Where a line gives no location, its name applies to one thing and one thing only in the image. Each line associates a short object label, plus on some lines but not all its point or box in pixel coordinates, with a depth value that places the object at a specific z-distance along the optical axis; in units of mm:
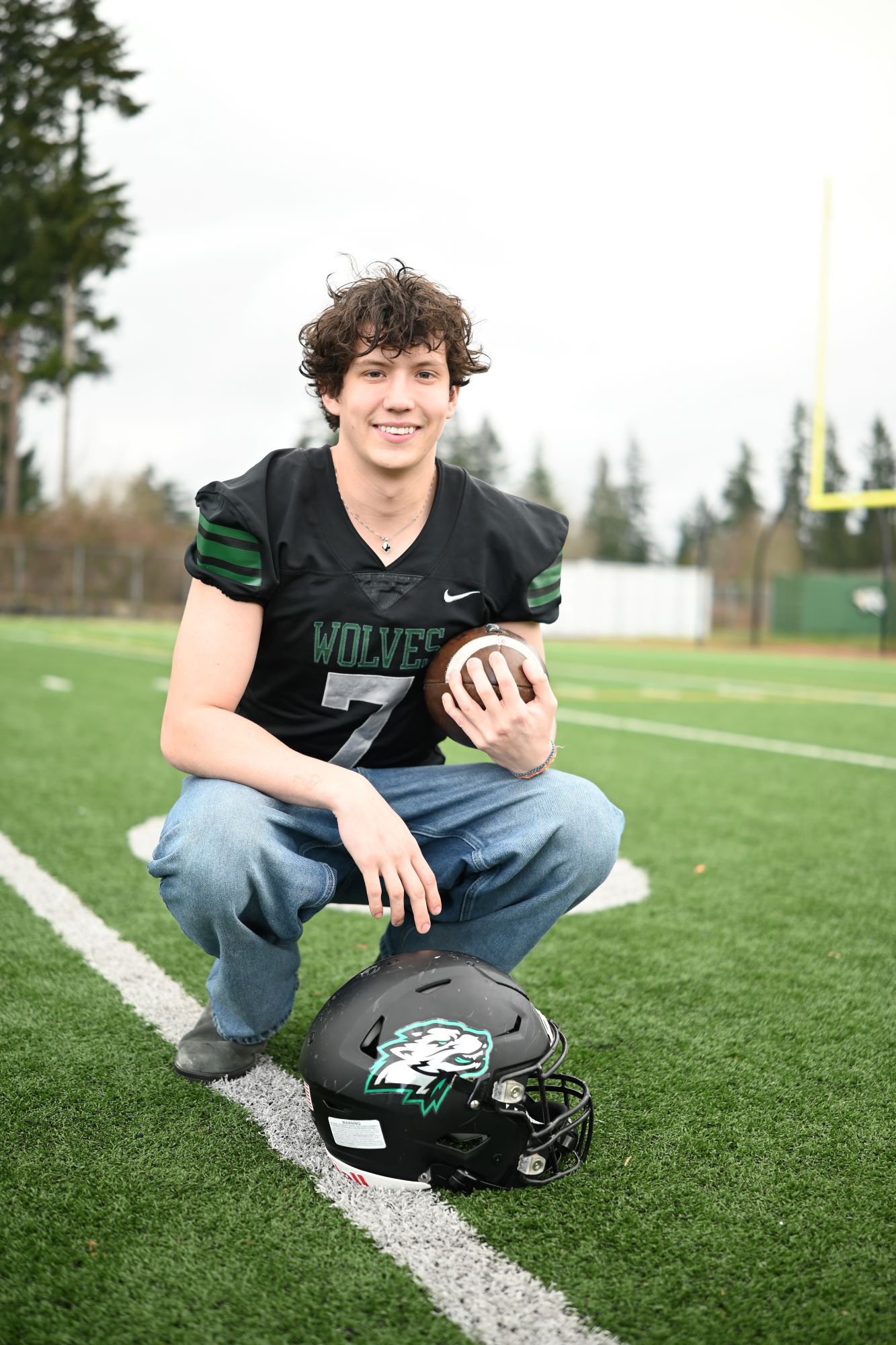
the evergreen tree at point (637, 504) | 64500
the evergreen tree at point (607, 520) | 63281
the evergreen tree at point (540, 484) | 59338
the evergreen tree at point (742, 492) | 55719
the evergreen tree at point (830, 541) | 41562
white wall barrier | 35406
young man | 1938
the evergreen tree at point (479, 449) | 59688
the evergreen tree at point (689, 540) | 53625
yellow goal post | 15492
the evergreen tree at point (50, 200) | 16703
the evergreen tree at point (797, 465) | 51781
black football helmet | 1702
